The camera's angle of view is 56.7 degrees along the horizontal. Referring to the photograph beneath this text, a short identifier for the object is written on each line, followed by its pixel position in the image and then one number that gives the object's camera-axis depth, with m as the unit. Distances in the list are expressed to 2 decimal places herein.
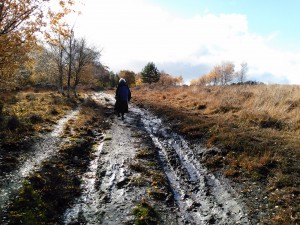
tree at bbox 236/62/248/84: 130.82
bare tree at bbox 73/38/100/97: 35.08
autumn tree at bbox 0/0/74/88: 12.70
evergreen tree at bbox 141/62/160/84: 81.94
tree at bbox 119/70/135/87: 98.64
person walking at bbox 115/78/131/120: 17.94
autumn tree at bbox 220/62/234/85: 138.75
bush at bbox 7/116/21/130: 12.48
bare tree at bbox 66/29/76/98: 33.16
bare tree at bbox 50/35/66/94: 34.85
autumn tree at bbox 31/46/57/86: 35.22
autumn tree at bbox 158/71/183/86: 120.68
